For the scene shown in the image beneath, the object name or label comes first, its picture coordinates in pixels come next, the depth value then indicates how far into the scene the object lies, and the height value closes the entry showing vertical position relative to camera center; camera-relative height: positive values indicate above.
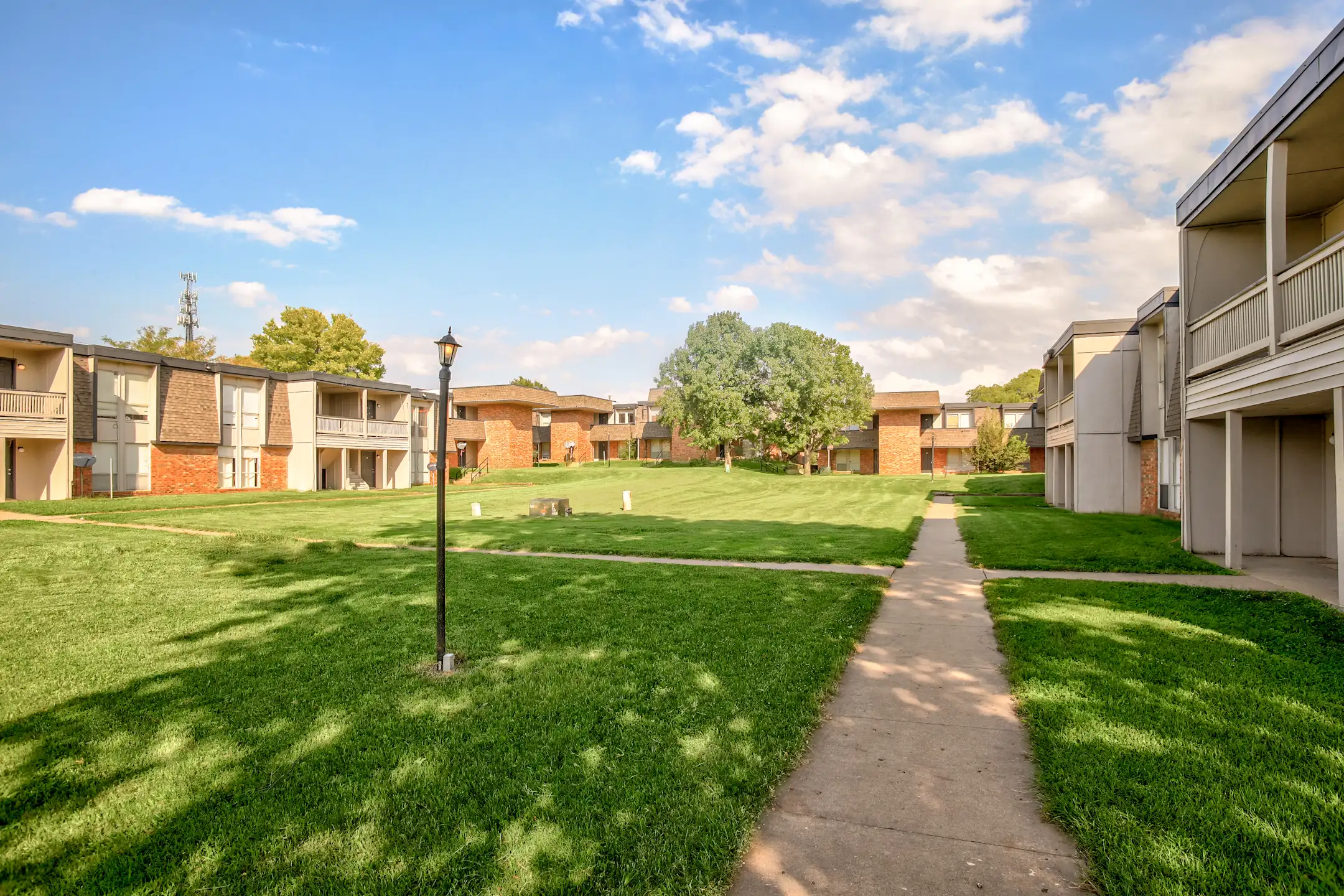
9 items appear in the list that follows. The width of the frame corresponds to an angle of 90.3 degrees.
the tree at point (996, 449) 39.81 +0.60
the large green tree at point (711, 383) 42.88 +4.87
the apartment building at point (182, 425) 23.56 +1.24
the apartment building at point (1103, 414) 18.03 +1.23
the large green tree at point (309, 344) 48.41 +8.12
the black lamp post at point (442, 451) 5.42 +0.04
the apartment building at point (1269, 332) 7.61 +1.71
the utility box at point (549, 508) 20.77 -1.61
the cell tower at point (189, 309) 65.38 +14.36
